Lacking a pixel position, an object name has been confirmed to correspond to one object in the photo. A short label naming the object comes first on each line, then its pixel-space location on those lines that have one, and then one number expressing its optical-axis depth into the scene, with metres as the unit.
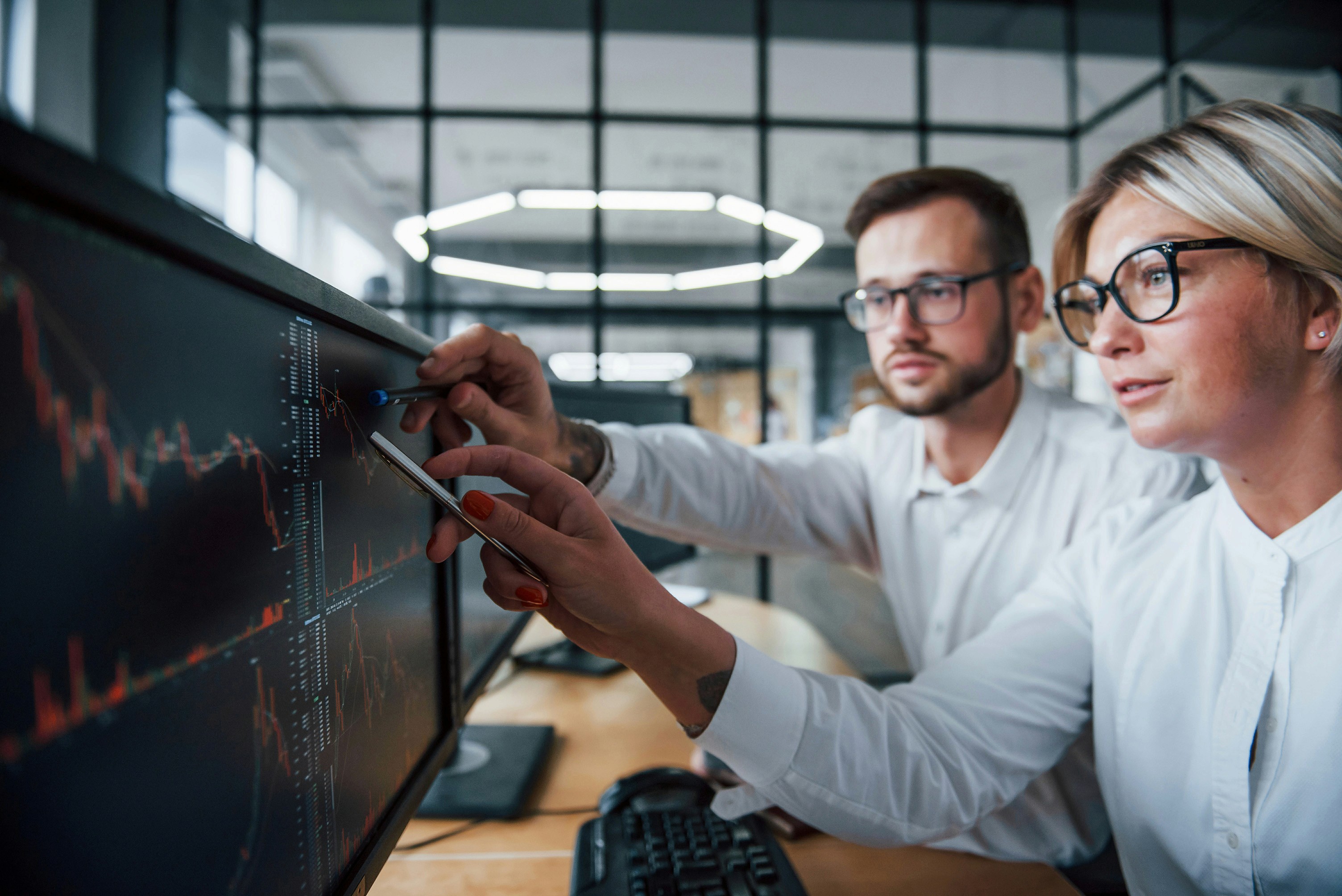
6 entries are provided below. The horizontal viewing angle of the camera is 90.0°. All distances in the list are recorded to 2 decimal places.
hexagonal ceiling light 3.17
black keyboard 0.65
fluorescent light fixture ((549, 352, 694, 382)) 3.15
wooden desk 0.73
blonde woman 0.66
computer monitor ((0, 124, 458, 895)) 0.22
